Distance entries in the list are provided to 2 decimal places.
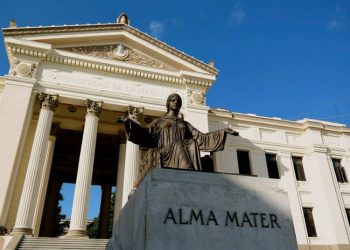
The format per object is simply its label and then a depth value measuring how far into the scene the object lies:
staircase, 12.65
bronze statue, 5.24
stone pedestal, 3.99
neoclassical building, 16.00
